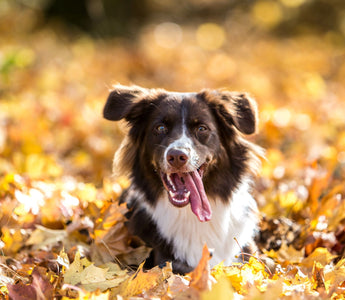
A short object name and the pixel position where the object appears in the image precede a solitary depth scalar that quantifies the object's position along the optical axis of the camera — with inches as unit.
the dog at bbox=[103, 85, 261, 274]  146.9
